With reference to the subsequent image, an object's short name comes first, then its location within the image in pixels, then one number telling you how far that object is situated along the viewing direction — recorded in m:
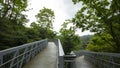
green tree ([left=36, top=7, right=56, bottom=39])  15.53
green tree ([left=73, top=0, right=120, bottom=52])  4.03
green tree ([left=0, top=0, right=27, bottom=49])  4.63
